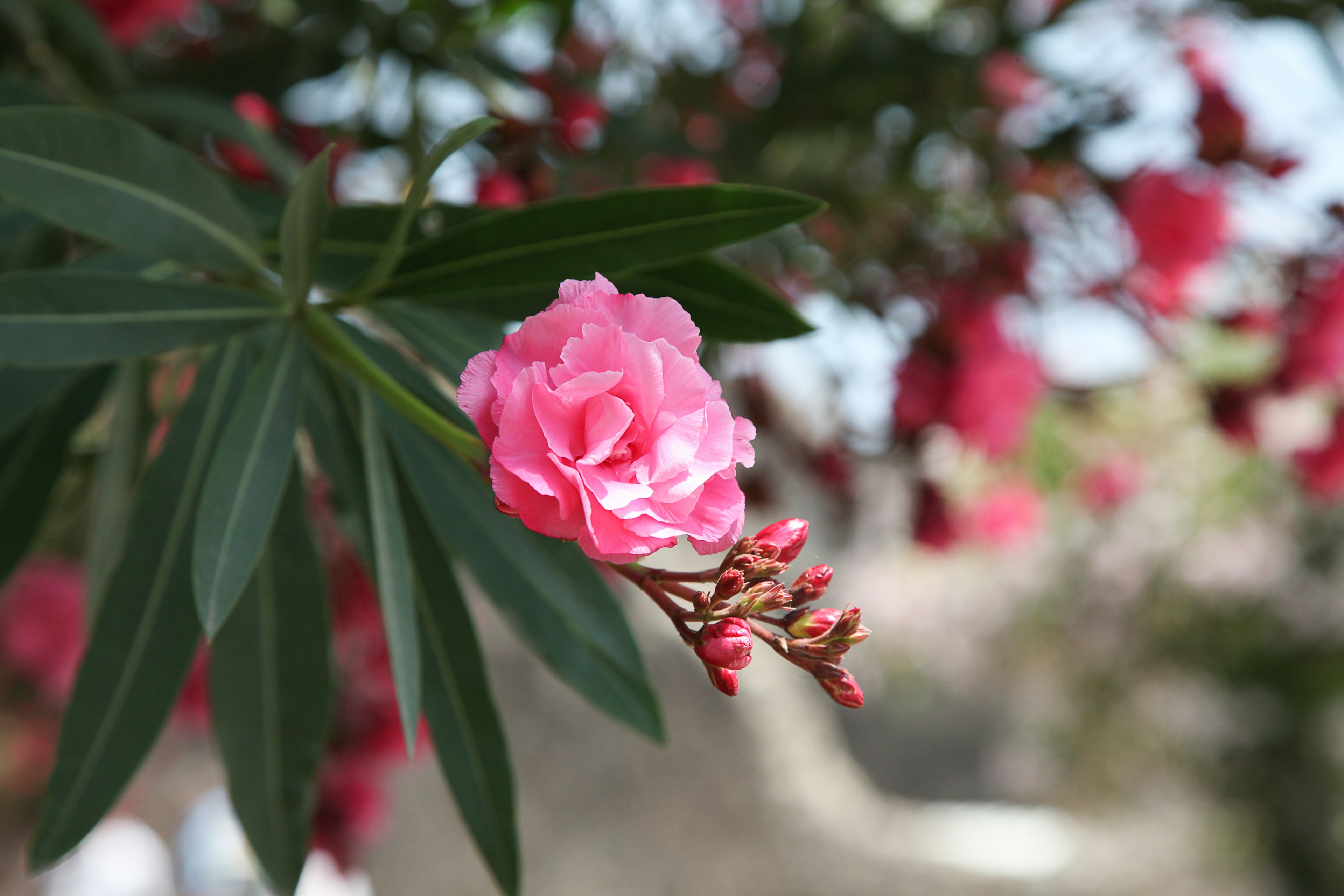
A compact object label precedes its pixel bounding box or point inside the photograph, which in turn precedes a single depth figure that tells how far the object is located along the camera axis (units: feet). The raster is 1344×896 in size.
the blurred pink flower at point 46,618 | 3.87
